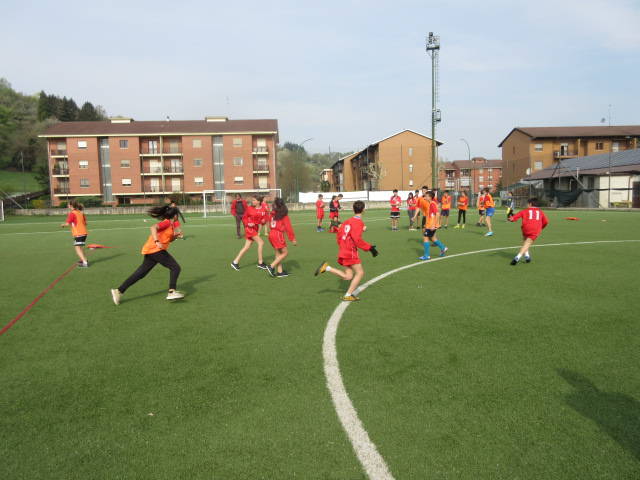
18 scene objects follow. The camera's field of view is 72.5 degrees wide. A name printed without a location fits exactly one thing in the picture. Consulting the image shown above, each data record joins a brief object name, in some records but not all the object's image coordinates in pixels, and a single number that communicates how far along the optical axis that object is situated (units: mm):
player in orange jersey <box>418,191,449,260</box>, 11891
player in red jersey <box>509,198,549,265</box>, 10531
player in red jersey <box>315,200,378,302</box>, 7145
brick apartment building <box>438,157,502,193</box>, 112538
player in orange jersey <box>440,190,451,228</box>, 20531
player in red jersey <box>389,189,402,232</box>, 20861
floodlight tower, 34938
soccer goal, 45872
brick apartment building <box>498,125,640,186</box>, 66875
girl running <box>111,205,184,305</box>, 7410
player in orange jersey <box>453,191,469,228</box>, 21328
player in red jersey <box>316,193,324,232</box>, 22016
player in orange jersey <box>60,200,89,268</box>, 11891
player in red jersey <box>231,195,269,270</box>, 10859
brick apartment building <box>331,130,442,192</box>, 71938
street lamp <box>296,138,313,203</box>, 70562
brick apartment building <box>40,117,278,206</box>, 58500
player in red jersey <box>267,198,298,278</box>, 9680
